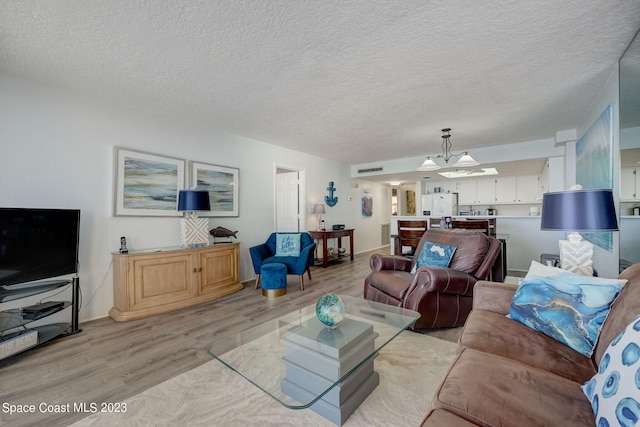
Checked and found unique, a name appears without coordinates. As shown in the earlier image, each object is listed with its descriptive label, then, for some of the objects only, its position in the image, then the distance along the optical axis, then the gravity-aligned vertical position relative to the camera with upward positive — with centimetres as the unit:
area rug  143 -110
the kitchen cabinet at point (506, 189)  683 +75
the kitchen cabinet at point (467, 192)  735 +73
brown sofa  86 -64
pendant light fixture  393 +87
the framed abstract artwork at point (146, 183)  309 +42
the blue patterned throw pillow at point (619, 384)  70 -49
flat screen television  215 -24
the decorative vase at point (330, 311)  164 -58
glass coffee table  134 -79
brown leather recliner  234 -62
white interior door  552 +33
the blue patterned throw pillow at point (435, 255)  275 -40
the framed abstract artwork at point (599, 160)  231 +60
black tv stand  204 -85
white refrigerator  634 +34
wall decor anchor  615 +44
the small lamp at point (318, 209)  562 +17
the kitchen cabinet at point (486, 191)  705 +73
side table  543 -39
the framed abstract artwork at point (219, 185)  381 +48
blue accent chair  387 -63
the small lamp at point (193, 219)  328 -3
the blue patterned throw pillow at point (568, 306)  128 -46
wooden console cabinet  283 -75
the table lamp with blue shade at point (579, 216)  163 +1
